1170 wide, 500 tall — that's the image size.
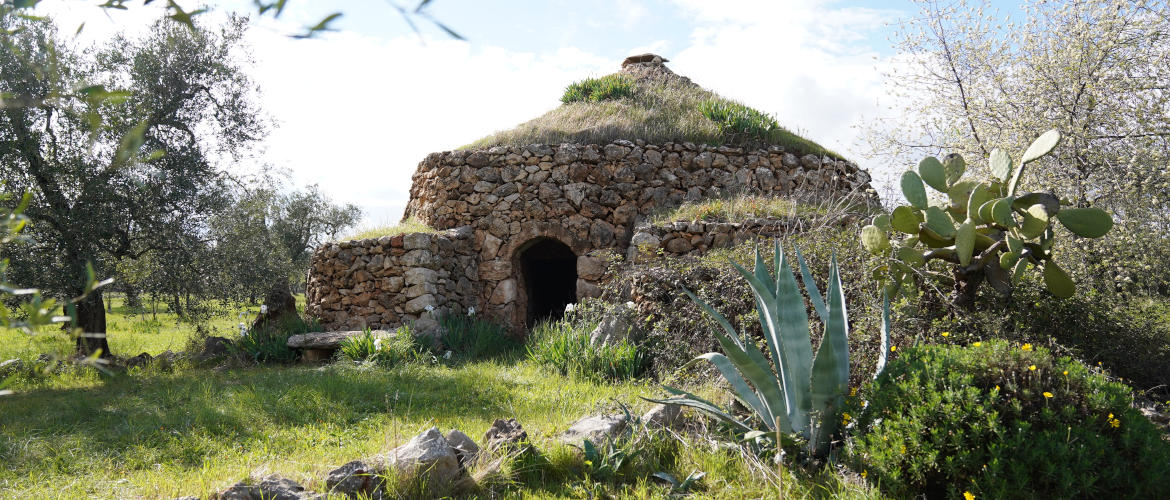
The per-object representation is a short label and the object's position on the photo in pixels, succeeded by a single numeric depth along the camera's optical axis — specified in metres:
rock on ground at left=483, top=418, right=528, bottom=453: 3.79
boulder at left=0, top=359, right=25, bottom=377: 8.18
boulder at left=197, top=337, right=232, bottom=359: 9.45
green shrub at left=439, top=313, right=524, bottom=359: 8.69
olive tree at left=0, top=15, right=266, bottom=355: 7.94
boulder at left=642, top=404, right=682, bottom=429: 4.05
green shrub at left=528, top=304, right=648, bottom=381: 6.20
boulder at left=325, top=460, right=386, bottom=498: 3.44
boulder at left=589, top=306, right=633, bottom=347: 6.57
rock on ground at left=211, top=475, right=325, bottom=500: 3.29
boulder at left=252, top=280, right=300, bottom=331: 10.14
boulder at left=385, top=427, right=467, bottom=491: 3.49
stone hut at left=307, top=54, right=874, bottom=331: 9.65
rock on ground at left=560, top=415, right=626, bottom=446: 3.92
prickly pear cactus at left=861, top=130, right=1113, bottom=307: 4.32
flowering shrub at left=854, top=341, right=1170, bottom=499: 2.86
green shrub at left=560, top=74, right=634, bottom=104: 12.59
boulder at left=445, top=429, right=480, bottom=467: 3.74
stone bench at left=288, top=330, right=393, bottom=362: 8.91
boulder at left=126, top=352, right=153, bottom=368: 9.21
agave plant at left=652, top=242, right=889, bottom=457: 3.43
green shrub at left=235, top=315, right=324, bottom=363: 9.18
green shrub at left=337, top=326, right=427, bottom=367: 8.08
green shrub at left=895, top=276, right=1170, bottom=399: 4.63
